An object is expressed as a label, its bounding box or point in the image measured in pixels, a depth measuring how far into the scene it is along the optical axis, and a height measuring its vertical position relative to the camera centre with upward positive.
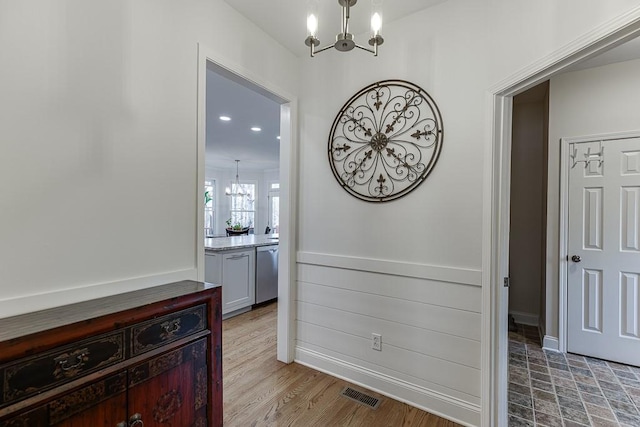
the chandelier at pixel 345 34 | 1.37 +0.87
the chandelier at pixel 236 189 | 8.78 +0.72
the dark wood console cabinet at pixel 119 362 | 0.90 -0.56
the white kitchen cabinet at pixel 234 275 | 3.62 -0.79
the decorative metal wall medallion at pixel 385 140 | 2.00 +0.55
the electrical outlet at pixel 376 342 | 2.18 -0.95
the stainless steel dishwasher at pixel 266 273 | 4.13 -0.86
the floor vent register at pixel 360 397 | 2.03 -1.30
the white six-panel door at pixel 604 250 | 2.59 -0.28
